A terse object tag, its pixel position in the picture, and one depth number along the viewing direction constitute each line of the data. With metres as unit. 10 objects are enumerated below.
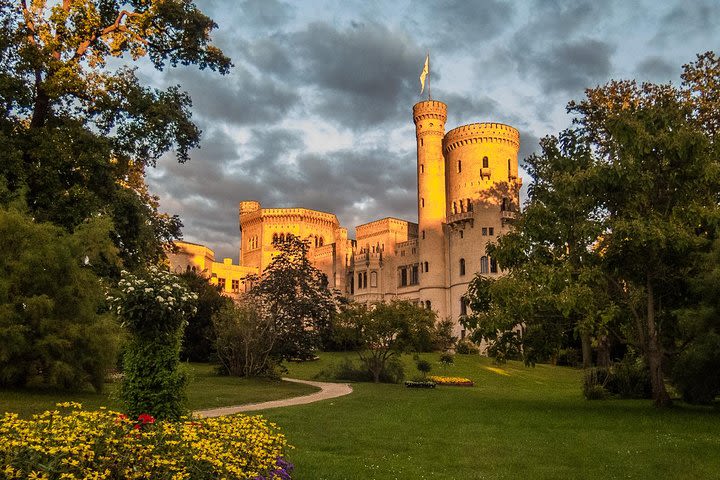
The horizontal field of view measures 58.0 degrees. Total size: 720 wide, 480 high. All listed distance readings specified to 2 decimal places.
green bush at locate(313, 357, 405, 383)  29.52
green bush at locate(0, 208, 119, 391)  16.14
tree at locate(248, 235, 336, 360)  30.02
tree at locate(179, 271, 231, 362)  39.47
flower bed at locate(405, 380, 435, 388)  25.39
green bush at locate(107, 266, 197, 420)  9.77
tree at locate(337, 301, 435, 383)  27.77
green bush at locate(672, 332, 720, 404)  14.45
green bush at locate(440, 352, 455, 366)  36.90
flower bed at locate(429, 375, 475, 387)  28.70
